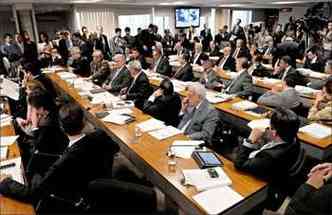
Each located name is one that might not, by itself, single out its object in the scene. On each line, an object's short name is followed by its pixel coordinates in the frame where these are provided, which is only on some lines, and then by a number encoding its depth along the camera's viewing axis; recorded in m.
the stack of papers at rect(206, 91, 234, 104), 3.89
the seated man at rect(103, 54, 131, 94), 4.86
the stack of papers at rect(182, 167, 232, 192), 1.87
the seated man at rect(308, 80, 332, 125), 3.03
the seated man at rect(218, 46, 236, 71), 6.31
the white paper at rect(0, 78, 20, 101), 3.93
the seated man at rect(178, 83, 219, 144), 2.78
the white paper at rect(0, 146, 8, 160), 2.36
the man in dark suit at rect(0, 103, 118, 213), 1.77
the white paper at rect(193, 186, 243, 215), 1.66
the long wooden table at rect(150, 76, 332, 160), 2.63
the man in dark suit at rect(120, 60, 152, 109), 4.25
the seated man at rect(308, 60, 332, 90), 4.52
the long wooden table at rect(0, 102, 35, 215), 1.72
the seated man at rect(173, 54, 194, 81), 5.61
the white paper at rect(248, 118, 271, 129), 2.92
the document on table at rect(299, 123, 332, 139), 2.80
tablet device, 2.12
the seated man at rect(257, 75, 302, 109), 3.48
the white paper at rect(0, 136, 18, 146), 2.64
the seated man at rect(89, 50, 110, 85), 5.48
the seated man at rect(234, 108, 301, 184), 1.87
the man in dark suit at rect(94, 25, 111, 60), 9.34
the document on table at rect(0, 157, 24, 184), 2.02
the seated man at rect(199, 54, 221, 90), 4.92
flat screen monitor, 14.36
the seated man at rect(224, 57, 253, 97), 4.41
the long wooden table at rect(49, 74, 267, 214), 1.80
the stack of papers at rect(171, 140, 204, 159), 2.32
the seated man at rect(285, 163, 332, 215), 1.57
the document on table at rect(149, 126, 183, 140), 2.71
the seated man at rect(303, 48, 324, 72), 5.86
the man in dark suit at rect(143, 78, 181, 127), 3.47
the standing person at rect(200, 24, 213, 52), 11.00
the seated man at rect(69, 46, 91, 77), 6.19
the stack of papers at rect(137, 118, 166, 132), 2.92
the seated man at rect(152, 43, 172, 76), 6.44
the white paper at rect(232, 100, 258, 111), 3.56
